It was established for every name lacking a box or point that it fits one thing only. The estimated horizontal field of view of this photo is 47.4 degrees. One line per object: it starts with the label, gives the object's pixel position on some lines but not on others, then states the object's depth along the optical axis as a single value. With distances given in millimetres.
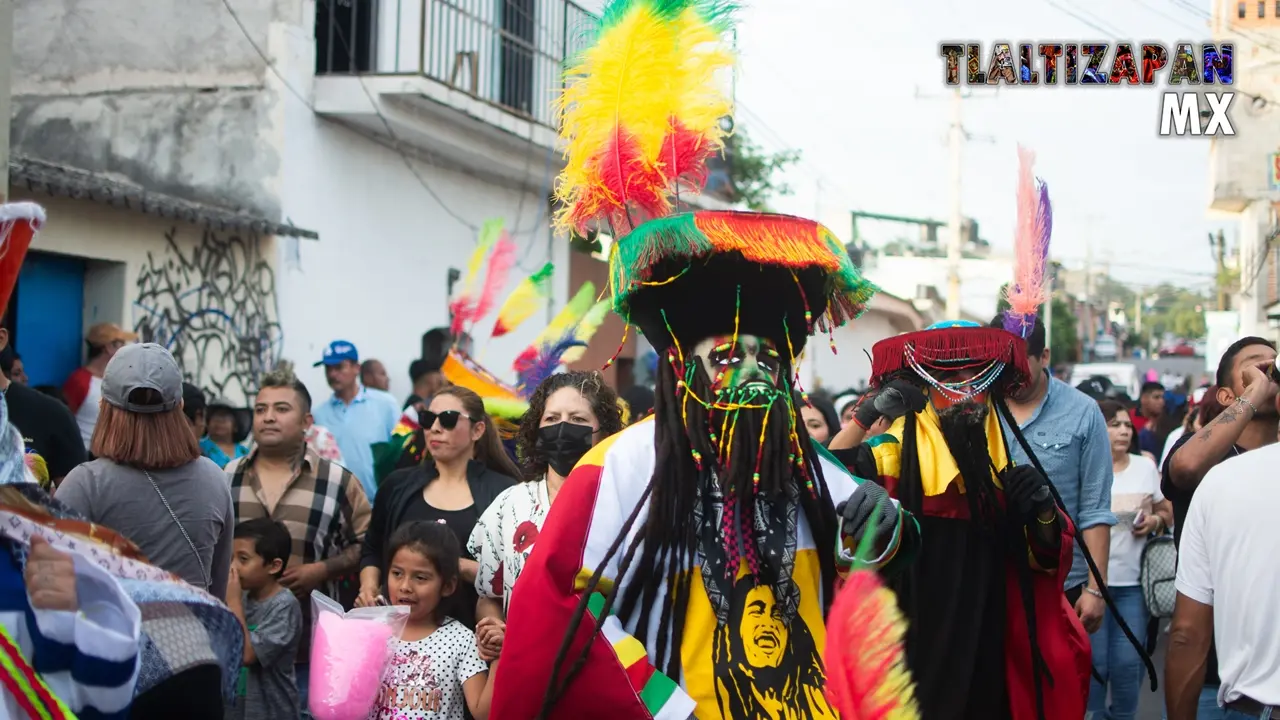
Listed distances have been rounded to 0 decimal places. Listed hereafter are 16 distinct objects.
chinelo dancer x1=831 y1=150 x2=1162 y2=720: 4484
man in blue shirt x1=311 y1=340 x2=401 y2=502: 9453
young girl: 4988
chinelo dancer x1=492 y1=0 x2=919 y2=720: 3377
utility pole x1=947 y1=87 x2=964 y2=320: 32406
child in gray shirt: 5633
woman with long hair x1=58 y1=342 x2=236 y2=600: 4578
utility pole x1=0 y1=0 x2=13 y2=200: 6355
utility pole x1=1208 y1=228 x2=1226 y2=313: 53625
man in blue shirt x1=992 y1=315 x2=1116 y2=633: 5609
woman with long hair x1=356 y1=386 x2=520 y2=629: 5941
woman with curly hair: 5133
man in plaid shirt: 6047
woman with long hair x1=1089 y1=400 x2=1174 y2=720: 6582
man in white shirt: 3832
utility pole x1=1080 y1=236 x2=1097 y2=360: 75188
